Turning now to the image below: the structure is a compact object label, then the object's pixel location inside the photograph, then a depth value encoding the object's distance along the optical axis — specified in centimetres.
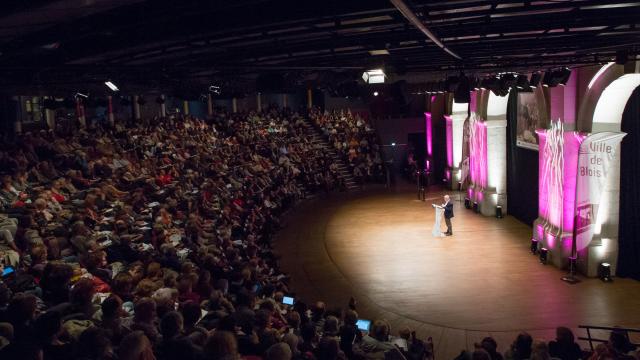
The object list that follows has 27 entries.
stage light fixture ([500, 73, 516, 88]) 1088
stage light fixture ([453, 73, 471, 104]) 1084
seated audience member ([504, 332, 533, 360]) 573
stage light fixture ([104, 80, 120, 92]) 1050
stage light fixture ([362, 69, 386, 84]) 1126
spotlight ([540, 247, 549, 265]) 1164
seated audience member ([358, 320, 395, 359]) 559
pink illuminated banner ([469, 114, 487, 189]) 1684
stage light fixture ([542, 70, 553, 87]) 1002
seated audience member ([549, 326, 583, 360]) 590
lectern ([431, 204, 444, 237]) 1409
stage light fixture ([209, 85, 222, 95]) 1340
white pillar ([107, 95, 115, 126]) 2238
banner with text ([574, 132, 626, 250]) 1029
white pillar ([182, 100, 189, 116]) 2892
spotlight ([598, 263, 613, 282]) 1037
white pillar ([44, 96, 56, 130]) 2222
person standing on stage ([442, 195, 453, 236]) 1419
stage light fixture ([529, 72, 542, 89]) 1073
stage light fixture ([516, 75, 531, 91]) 1082
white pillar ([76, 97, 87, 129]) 2177
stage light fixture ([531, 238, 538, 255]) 1240
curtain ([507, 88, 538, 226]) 1468
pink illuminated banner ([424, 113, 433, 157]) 2323
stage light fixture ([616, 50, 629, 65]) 807
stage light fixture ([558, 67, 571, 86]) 985
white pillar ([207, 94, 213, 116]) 2852
